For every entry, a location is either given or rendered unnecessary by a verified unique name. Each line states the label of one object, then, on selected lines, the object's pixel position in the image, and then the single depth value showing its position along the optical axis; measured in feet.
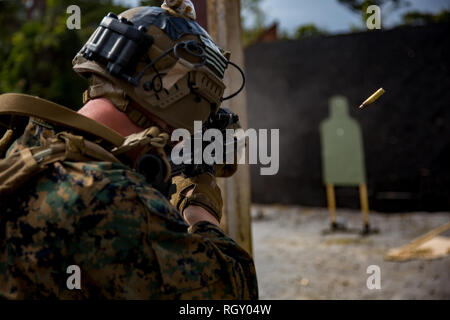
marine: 3.28
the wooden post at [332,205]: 18.47
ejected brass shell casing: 4.41
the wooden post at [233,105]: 8.25
